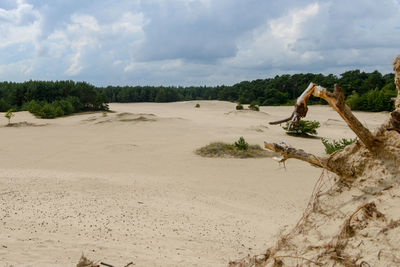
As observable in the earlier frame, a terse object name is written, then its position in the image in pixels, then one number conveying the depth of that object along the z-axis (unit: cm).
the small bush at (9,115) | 2264
